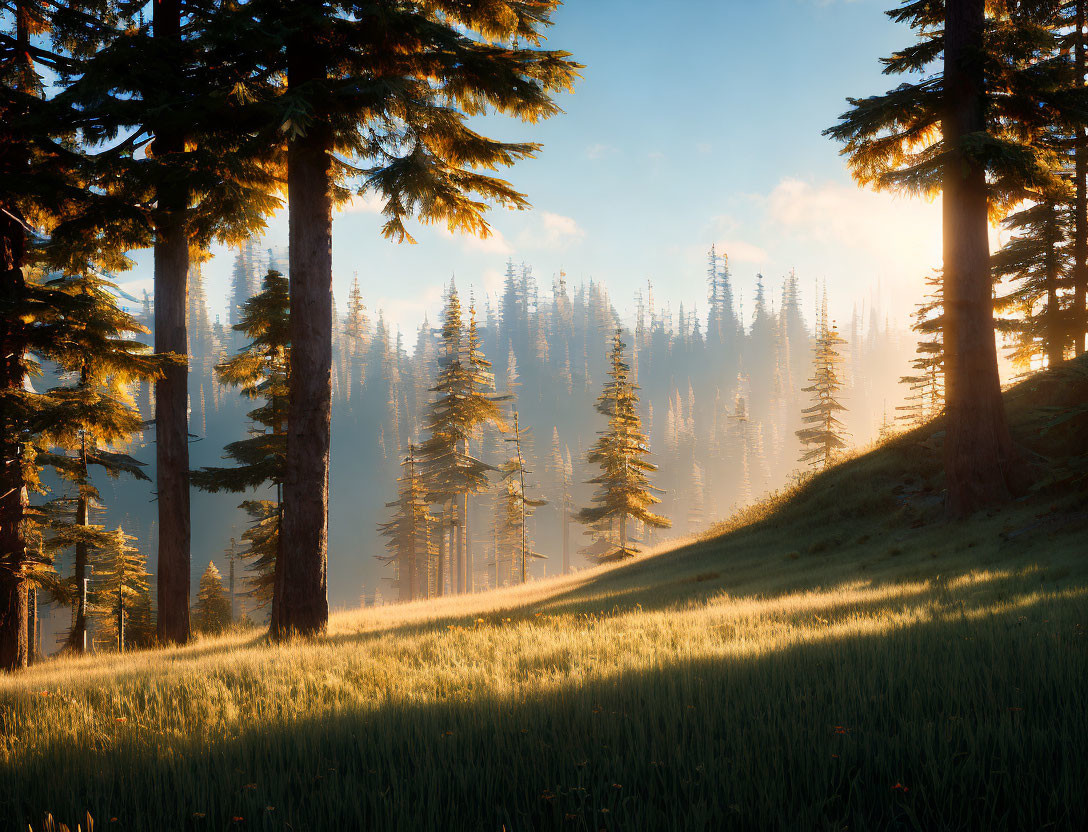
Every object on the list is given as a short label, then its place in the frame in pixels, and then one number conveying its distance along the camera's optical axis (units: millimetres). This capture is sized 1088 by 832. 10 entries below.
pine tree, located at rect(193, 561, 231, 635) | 33375
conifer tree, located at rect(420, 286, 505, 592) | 33875
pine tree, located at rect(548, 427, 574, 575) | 58500
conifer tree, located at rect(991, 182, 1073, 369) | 21859
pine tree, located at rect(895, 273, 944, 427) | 25875
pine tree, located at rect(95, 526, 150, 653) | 22969
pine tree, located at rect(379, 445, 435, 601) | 40125
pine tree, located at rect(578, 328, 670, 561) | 33000
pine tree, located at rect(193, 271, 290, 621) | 14453
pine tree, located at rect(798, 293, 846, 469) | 42219
